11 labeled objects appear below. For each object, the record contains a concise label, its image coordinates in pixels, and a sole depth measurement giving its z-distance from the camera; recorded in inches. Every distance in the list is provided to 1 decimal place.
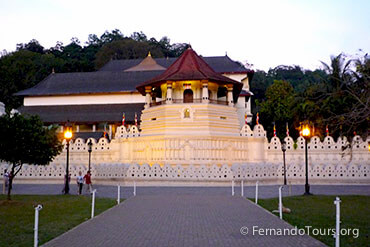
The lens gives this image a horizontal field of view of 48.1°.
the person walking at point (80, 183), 832.9
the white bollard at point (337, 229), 293.6
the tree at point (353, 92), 586.7
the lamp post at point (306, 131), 843.4
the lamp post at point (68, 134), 848.1
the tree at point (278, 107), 2062.0
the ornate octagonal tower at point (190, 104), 1299.2
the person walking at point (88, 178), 878.4
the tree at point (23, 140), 650.8
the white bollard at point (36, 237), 318.2
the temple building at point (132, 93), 1354.6
